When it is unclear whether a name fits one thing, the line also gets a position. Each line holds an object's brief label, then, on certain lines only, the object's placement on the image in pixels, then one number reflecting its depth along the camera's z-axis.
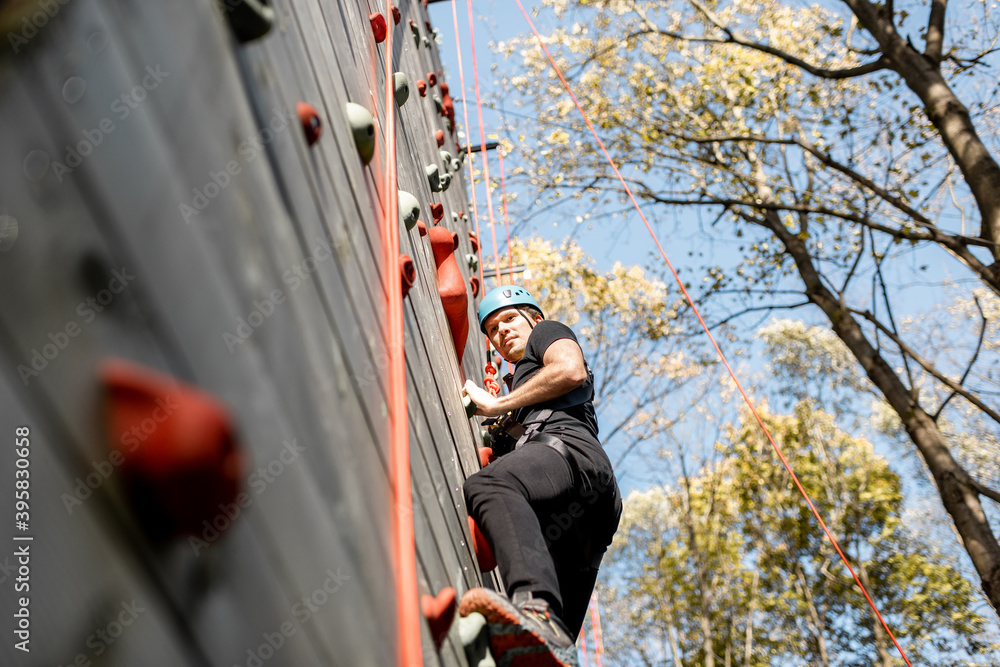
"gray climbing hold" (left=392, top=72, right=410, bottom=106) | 3.06
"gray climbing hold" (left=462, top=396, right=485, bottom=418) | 3.23
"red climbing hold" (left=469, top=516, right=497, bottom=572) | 2.40
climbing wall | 0.88
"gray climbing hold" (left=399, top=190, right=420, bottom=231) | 2.46
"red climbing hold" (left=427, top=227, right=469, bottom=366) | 3.37
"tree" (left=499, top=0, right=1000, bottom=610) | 5.59
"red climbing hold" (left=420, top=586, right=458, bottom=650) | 1.66
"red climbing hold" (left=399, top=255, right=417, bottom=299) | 2.04
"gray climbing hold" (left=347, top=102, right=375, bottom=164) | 1.92
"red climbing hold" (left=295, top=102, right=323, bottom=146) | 1.44
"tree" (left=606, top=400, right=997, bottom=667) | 15.20
